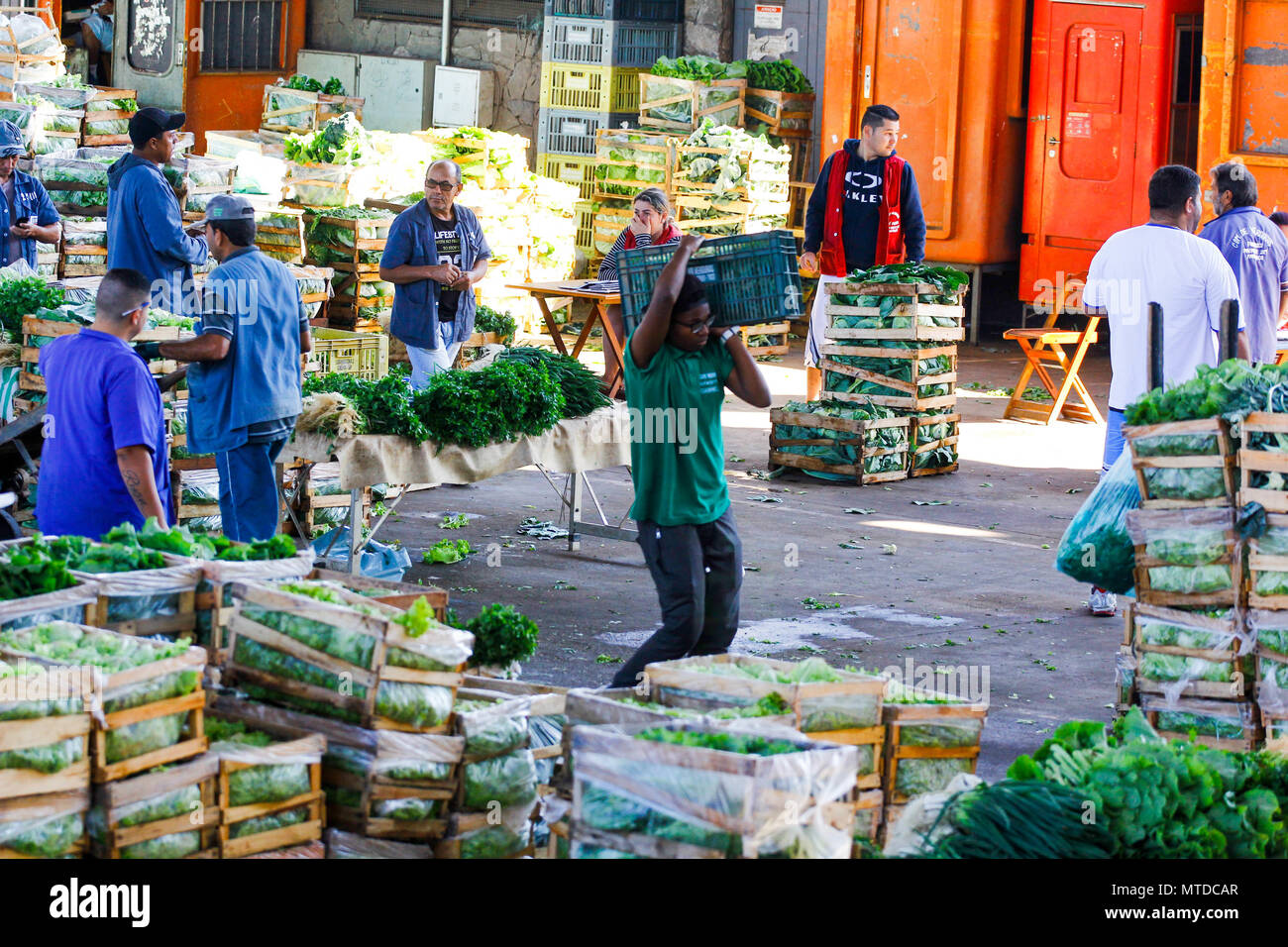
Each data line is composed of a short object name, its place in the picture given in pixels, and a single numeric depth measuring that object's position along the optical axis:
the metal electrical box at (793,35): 20.20
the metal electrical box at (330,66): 24.67
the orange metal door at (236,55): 24.78
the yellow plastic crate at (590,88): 20.58
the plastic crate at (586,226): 19.84
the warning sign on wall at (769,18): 20.48
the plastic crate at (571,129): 20.62
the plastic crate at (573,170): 20.30
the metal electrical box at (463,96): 23.48
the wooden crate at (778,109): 19.34
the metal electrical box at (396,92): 24.09
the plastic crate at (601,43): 20.52
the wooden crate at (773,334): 18.53
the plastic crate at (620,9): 20.58
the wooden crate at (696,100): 19.11
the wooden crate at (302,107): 20.23
